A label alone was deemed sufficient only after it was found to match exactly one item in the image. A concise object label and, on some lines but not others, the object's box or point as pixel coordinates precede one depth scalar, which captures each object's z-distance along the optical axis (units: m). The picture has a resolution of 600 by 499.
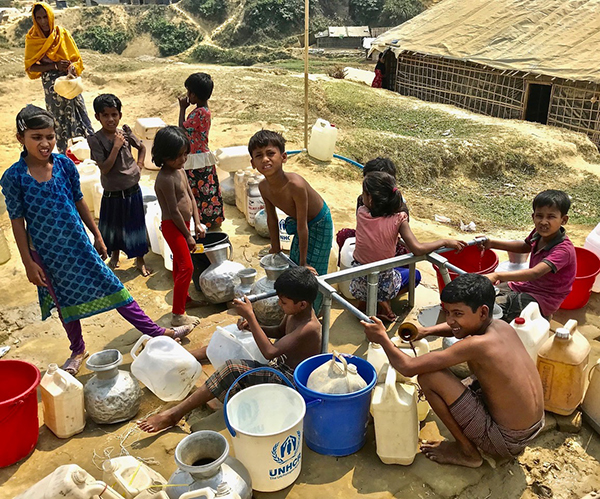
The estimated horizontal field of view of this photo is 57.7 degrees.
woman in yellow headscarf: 6.01
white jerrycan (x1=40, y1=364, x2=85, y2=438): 2.81
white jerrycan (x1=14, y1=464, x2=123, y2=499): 1.99
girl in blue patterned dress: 2.95
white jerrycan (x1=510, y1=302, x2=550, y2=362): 3.07
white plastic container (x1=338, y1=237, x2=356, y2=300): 4.31
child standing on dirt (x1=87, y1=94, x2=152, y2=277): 4.23
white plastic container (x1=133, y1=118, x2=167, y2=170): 6.90
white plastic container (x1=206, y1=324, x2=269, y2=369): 3.02
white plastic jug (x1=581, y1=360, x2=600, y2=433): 2.94
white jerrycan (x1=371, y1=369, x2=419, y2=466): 2.54
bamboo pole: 6.93
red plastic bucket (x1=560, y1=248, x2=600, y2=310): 4.11
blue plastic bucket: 2.54
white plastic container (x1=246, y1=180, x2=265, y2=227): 5.48
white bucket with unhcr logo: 2.36
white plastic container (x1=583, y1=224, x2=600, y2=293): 4.42
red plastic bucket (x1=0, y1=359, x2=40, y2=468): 2.61
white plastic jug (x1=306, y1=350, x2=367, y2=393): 2.57
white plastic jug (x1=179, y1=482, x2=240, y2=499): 2.04
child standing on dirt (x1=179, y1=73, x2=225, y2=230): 4.70
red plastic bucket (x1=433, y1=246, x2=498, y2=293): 4.19
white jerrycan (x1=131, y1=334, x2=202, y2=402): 2.98
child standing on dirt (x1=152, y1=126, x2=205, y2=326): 3.66
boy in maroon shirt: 3.40
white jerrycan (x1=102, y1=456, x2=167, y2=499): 2.22
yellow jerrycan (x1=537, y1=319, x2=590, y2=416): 2.93
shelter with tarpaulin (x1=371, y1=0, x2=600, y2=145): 11.30
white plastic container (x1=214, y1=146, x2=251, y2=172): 6.00
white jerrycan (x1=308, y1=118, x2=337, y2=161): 7.58
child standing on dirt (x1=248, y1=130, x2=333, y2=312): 3.42
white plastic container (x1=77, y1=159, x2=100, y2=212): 5.68
